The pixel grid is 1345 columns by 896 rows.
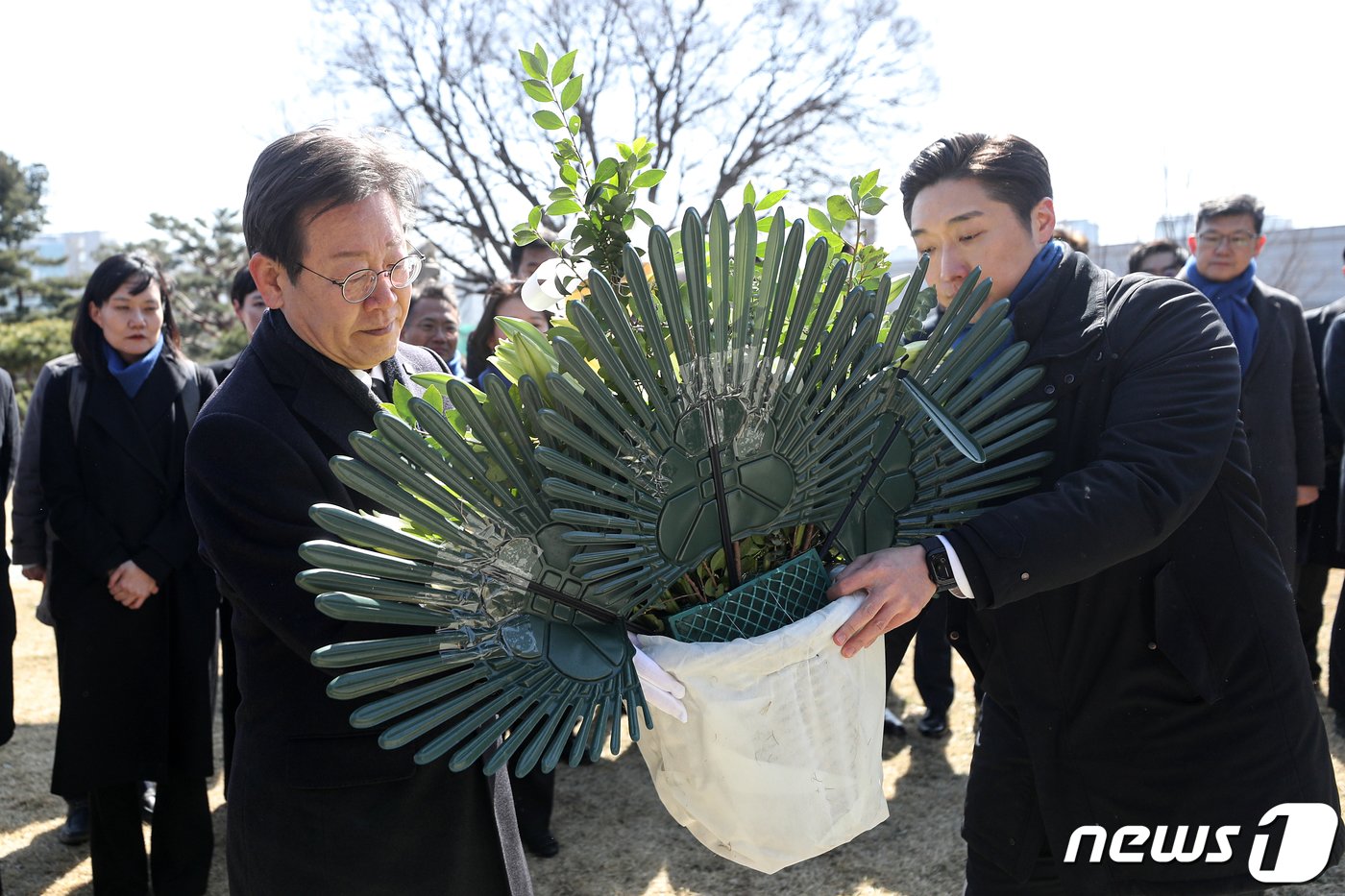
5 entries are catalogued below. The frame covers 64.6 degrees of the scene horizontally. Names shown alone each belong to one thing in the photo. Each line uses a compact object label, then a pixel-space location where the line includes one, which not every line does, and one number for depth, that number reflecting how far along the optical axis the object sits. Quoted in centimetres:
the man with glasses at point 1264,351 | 397
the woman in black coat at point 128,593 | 328
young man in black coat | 167
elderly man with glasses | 144
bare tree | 1520
